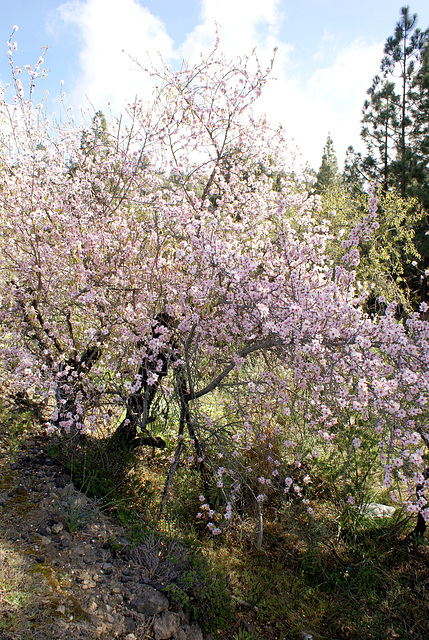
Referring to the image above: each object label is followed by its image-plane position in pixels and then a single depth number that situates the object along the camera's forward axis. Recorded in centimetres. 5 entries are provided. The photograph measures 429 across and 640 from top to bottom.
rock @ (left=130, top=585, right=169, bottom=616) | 318
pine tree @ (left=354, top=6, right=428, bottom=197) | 1684
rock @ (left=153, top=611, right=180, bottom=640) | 303
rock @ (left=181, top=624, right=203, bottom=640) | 319
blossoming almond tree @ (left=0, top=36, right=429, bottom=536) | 355
